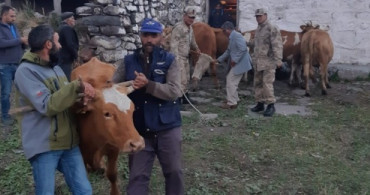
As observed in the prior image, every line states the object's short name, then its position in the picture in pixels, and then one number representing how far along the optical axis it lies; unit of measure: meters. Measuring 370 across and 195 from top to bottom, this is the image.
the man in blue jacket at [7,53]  7.02
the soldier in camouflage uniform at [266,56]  8.22
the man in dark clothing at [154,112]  4.18
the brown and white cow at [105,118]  3.71
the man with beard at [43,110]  3.47
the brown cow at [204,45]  10.43
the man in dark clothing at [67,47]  7.23
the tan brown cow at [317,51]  10.45
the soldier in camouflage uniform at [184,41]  9.05
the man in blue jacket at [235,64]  8.87
